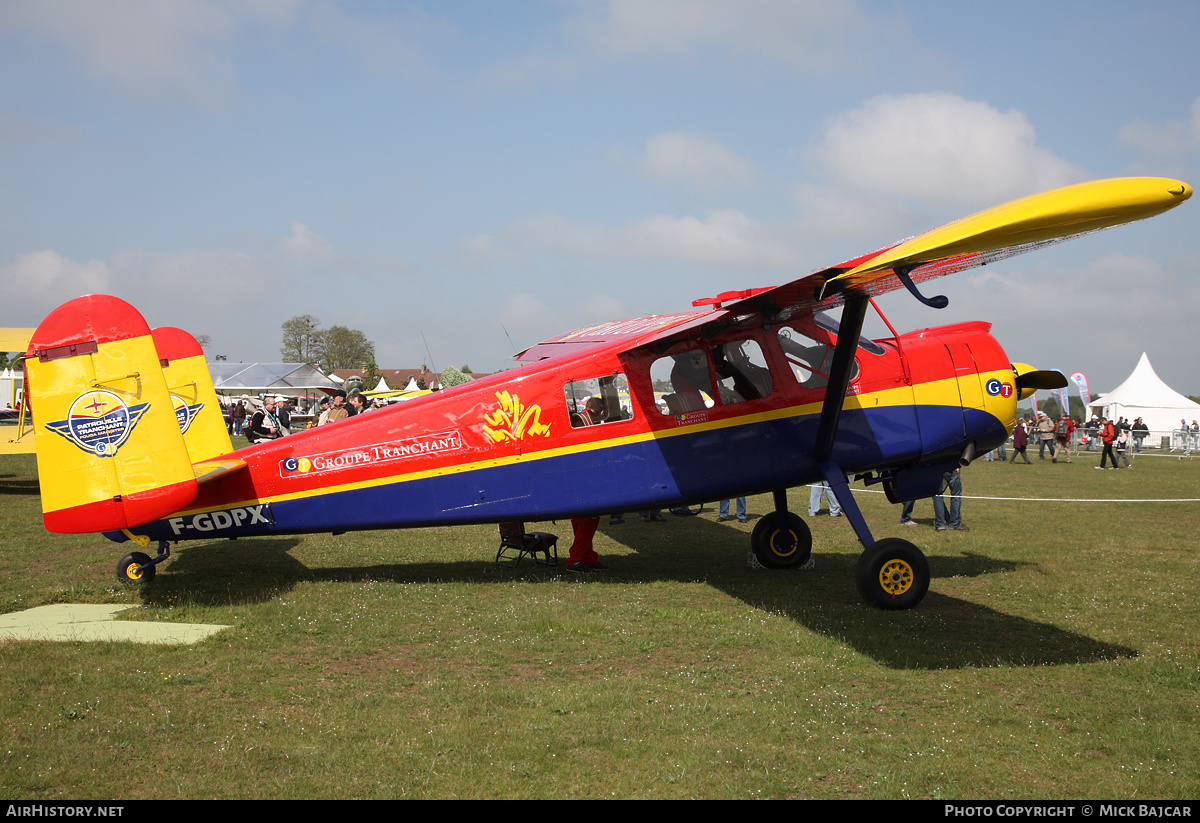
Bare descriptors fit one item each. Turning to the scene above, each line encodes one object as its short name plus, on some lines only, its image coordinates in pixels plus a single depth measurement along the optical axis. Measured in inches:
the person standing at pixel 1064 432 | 1312.7
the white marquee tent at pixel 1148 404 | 1800.0
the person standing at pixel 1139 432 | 1621.6
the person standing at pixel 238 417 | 1626.5
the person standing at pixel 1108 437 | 1133.1
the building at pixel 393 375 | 4556.8
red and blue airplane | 316.2
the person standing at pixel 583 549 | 382.9
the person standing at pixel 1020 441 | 1191.6
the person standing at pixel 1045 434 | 1273.4
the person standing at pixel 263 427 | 730.8
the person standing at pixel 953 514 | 510.6
